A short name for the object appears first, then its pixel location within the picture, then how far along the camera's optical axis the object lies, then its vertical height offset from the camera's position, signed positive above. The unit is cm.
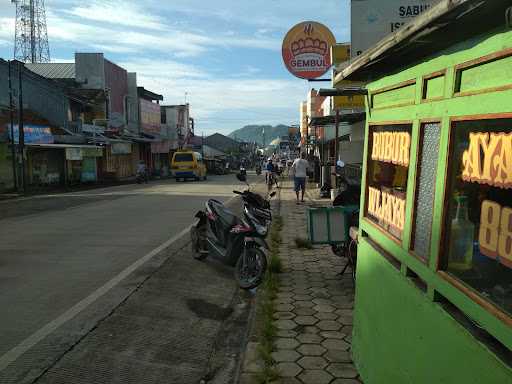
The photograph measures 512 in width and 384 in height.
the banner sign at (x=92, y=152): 2902 -104
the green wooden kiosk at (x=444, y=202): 185 -29
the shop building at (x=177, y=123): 5683 +196
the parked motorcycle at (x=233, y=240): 602 -143
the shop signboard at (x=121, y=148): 3470 -94
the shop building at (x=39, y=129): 2375 +32
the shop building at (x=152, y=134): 4453 +34
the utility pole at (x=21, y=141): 2109 -33
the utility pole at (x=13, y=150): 2178 -79
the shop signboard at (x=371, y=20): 1070 +285
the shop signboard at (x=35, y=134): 2422 +1
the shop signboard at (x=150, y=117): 4480 +204
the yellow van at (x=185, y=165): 3347 -195
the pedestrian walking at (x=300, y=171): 1491 -97
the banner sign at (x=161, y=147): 4789 -104
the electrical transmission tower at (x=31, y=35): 5531 +1202
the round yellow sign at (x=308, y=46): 1364 +275
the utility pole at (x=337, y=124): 1361 +49
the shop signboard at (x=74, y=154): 2716 -111
